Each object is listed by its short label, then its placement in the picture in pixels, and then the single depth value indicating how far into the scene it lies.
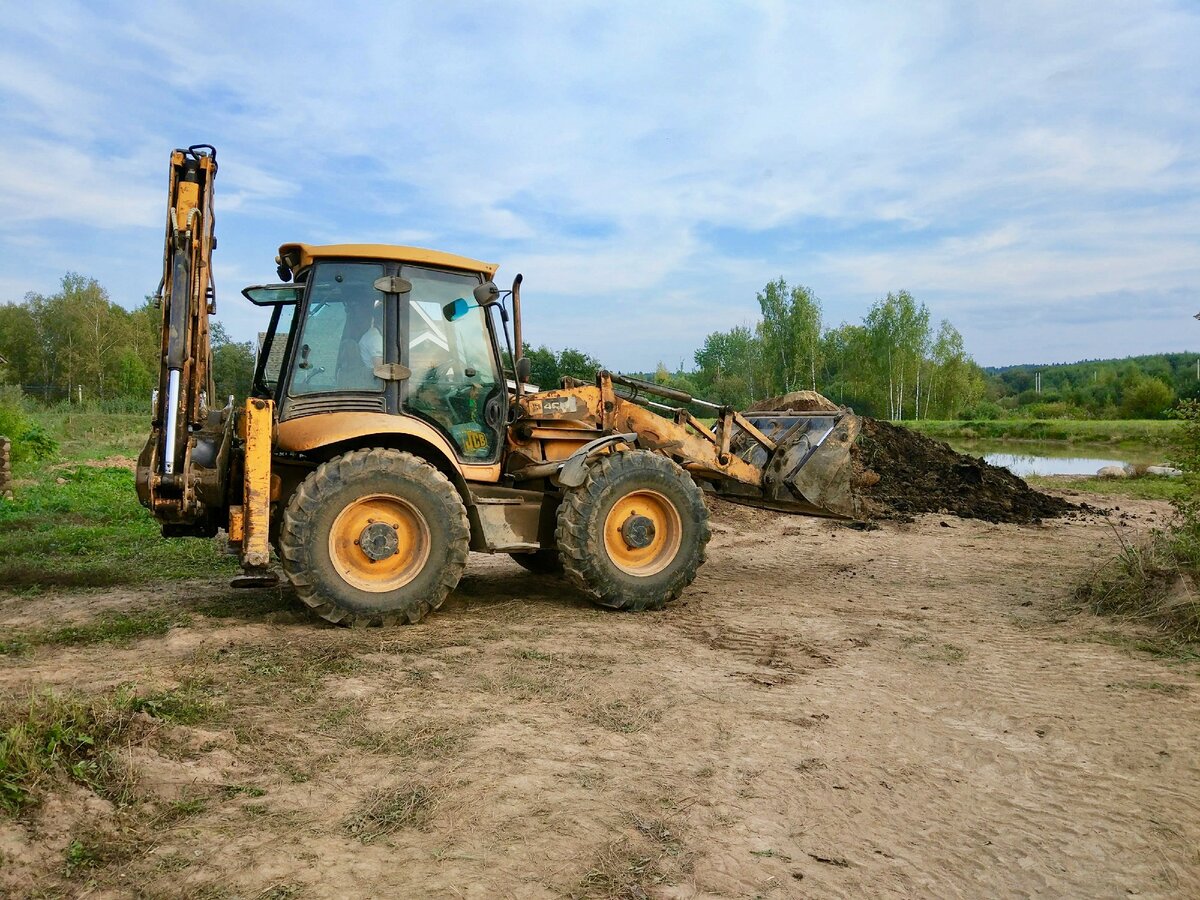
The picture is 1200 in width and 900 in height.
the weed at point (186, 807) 3.41
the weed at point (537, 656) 5.73
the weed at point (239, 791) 3.62
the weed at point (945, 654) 5.89
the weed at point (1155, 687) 5.18
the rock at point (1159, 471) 19.23
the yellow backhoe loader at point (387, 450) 6.06
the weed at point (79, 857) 3.00
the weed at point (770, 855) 3.28
